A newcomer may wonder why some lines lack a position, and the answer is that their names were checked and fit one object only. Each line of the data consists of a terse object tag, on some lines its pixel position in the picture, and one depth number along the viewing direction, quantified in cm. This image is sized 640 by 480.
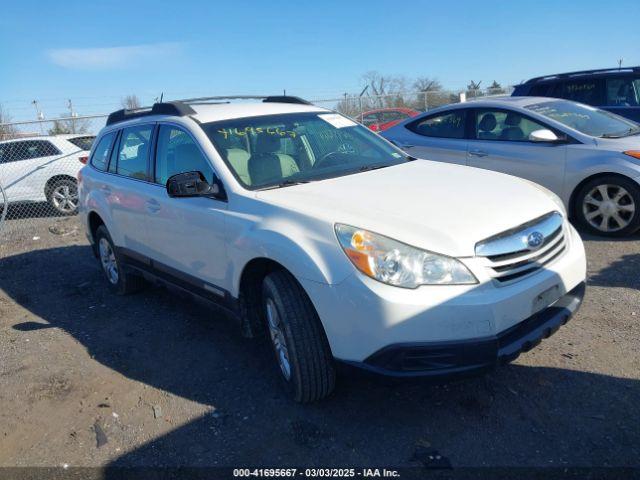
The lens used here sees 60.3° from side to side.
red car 1719
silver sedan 584
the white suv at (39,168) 1058
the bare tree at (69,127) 1450
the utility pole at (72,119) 1433
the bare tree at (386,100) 2045
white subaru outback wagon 268
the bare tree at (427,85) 2520
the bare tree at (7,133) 1442
